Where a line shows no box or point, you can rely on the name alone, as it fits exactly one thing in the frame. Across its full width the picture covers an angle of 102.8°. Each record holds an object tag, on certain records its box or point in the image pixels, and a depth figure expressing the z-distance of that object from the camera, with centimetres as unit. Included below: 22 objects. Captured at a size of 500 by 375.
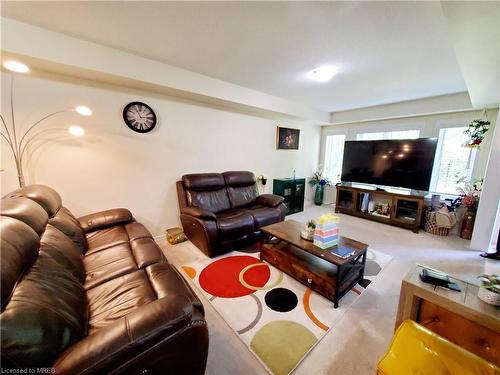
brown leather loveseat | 250
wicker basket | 332
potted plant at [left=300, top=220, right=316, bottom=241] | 206
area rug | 140
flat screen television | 342
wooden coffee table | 177
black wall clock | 263
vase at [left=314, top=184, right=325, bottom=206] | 526
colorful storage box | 190
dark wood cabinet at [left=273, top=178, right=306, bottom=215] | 433
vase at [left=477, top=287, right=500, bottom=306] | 107
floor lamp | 201
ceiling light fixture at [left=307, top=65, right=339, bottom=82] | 245
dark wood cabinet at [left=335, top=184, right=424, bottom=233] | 352
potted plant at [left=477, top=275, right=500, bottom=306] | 107
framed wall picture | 444
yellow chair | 89
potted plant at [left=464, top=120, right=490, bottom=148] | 298
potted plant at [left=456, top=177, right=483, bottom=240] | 303
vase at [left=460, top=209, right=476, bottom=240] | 312
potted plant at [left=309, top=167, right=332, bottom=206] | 522
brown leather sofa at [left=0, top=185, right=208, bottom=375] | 71
